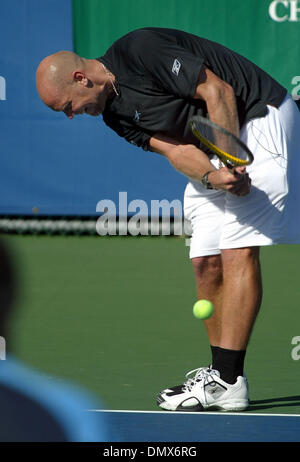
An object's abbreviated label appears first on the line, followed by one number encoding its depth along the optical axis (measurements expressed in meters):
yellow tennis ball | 7.19
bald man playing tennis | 6.95
